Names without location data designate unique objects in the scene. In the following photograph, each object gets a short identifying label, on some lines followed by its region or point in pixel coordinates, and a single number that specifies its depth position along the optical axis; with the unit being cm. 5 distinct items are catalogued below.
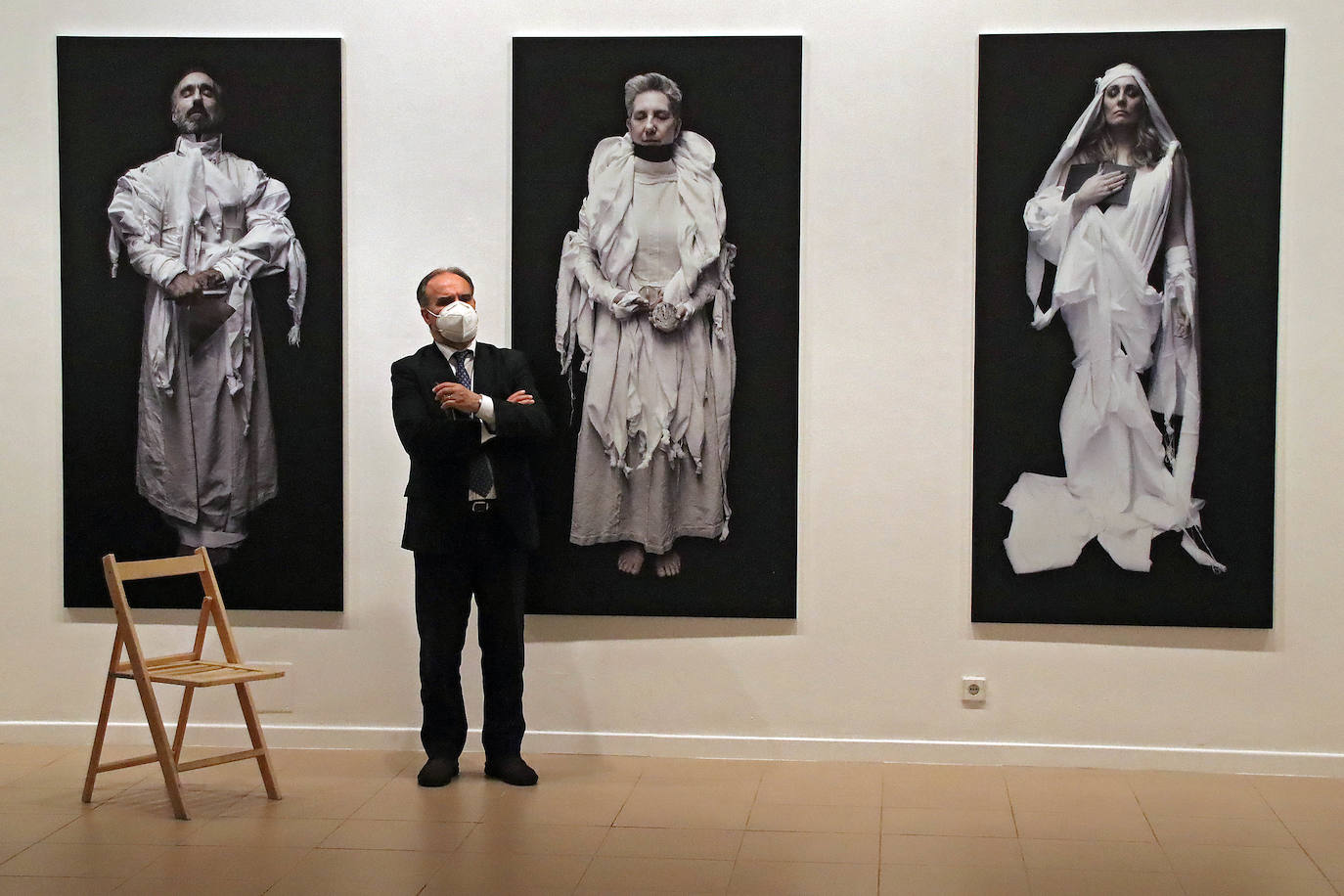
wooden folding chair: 395
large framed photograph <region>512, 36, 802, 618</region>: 456
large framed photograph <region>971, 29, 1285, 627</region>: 440
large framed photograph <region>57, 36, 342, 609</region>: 469
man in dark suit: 421
